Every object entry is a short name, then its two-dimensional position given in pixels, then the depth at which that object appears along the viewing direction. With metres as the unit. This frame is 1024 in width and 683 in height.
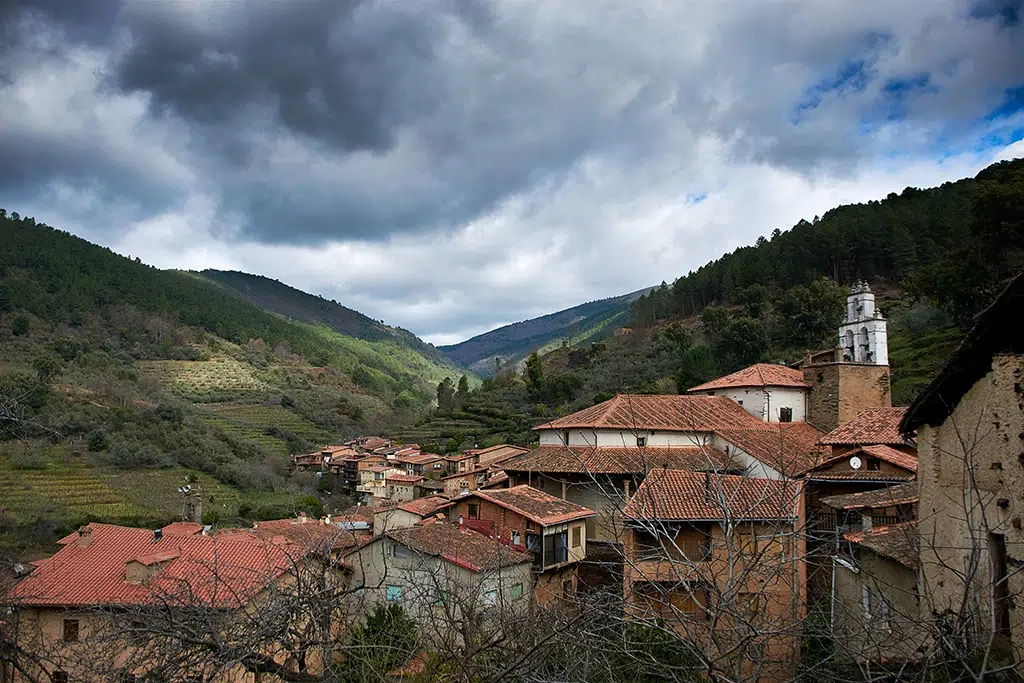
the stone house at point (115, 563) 16.09
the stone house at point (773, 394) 26.88
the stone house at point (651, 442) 21.40
